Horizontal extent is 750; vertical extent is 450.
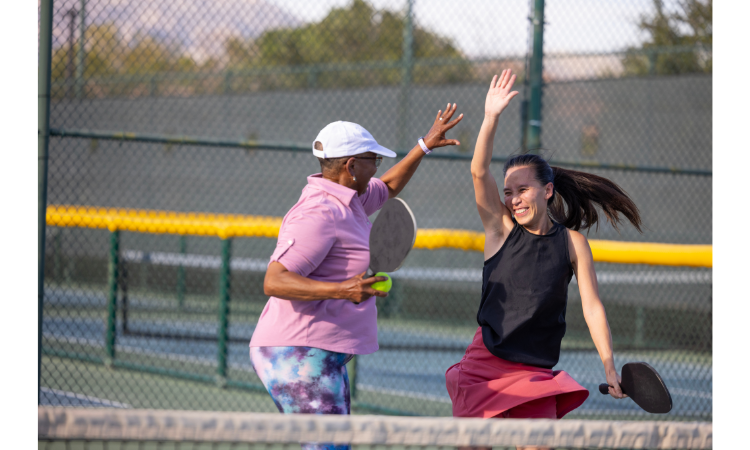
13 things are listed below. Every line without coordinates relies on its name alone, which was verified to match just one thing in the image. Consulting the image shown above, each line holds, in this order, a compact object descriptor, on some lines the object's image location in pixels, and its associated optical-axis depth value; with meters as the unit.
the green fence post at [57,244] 19.53
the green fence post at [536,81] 10.16
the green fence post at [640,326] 17.36
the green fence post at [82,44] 14.45
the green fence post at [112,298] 12.74
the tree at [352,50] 26.42
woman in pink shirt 5.05
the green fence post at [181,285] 17.93
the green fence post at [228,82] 32.45
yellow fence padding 9.91
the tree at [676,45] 20.55
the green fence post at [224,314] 11.73
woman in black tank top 5.51
